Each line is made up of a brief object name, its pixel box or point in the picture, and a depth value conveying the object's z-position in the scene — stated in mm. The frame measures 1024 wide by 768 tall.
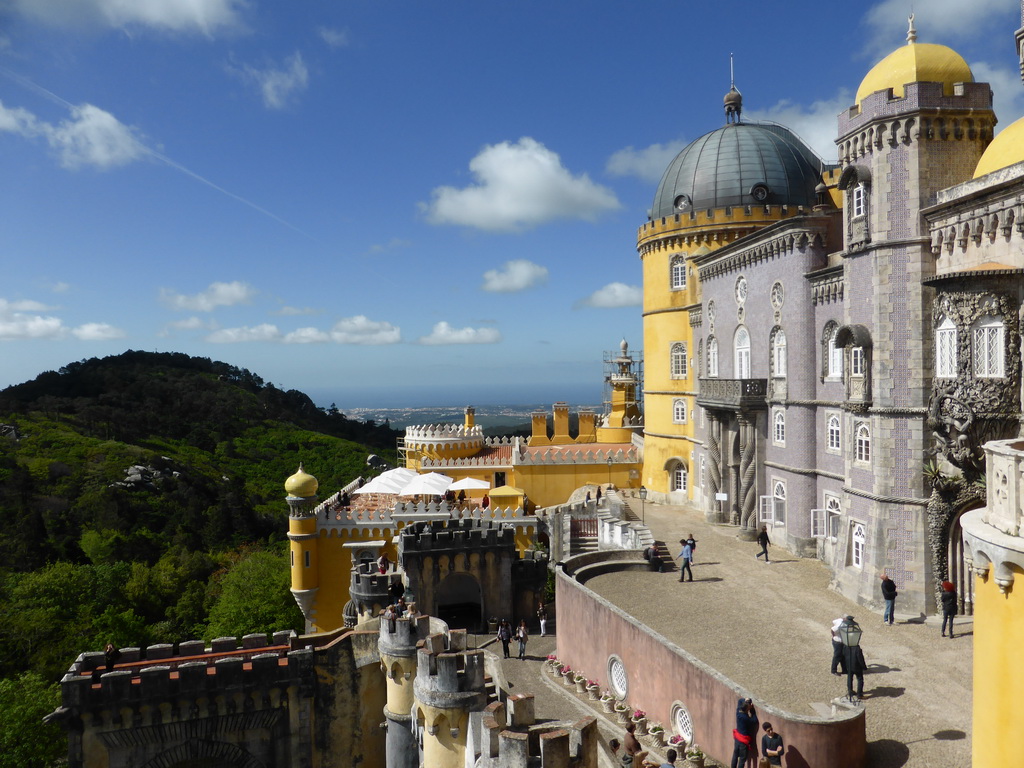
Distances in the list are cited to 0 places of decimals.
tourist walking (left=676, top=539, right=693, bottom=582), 20469
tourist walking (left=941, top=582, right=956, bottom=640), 15484
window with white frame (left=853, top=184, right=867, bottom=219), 18297
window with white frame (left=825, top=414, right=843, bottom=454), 21344
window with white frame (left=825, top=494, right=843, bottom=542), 21344
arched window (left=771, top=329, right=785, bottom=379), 24359
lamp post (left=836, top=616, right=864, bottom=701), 12164
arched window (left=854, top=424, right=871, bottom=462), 18547
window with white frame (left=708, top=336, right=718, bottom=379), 29500
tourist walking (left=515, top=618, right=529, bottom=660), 20172
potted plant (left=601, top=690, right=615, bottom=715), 15555
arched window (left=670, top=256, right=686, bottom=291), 32625
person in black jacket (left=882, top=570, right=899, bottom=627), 16344
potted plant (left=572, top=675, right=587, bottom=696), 17078
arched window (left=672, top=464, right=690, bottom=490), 32750
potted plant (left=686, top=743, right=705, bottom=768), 12055
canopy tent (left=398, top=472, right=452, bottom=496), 30625
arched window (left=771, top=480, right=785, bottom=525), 24344
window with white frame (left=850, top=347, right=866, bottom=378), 18547
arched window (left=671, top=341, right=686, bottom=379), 32906
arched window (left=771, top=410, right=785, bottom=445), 24344
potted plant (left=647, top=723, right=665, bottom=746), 13609
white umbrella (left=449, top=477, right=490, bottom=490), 32438
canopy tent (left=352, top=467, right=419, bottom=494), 31422
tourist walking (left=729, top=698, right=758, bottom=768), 11008
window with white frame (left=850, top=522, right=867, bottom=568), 18478
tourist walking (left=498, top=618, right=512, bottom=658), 20734
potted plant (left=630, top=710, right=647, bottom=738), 14134
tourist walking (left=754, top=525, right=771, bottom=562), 22167
